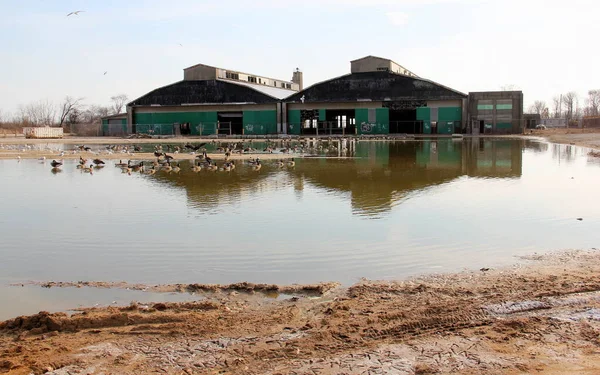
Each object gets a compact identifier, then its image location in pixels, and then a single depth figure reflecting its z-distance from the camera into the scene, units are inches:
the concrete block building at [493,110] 2726.4
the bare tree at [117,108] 6240.7
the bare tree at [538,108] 7092.5
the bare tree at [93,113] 5285.4
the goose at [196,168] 1018.5
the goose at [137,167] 1044.8
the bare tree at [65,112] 4919.5
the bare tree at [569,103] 5988.2
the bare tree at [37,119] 5177.2
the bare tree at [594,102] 5999.0
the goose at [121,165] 1088.0
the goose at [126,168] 998.8
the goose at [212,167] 1048.5
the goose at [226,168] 1035.3
